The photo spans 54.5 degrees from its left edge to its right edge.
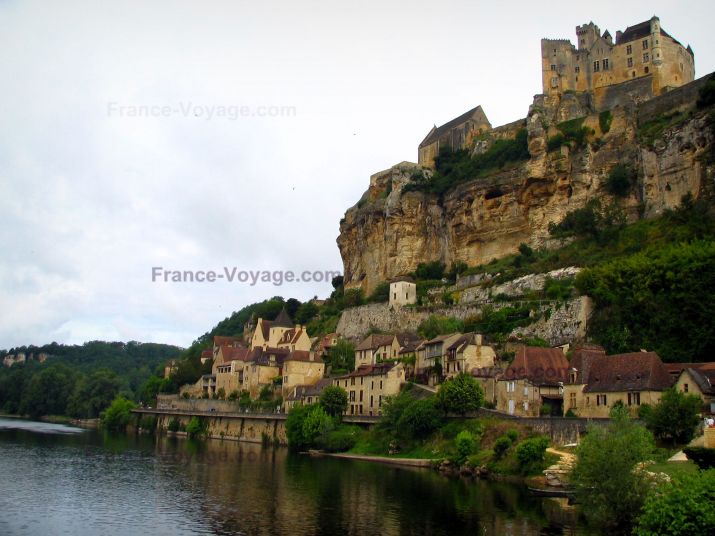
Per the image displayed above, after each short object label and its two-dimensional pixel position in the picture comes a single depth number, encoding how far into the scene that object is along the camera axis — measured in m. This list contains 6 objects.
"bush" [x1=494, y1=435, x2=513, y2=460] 43.53
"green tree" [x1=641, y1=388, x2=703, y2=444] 36.97
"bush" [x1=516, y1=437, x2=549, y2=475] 40.88
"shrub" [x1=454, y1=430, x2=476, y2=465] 45.44
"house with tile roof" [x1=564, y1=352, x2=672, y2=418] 42.91
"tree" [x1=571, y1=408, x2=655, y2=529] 27.27
